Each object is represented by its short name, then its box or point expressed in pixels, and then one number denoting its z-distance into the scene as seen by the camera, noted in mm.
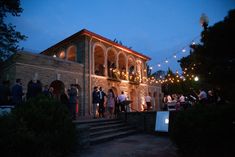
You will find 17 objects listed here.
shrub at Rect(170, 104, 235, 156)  4262
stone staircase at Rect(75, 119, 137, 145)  7768
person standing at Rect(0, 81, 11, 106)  7316
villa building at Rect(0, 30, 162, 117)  12328
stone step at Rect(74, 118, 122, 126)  8723
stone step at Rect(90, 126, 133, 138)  8045
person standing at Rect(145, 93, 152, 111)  15062
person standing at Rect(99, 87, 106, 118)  10986
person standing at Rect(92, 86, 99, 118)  10578
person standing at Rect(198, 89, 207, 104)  10134
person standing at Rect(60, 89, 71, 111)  9370
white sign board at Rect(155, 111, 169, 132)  9690
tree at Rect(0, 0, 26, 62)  9711
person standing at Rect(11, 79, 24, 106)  7725
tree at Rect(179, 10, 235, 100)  4441
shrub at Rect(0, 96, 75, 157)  3629
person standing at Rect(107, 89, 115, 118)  12172
